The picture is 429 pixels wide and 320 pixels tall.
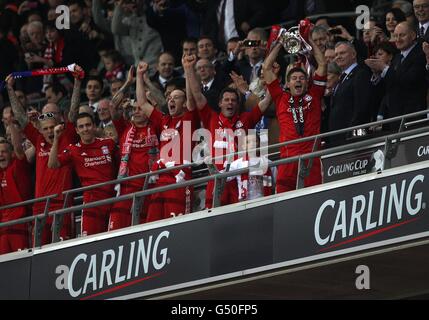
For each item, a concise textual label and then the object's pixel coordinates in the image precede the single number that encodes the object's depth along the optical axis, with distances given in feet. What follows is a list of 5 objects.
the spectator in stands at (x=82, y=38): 68.23
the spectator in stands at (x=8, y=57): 70.59
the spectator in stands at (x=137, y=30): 65.51
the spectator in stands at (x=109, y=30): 67.46
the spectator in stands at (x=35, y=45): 69.15
